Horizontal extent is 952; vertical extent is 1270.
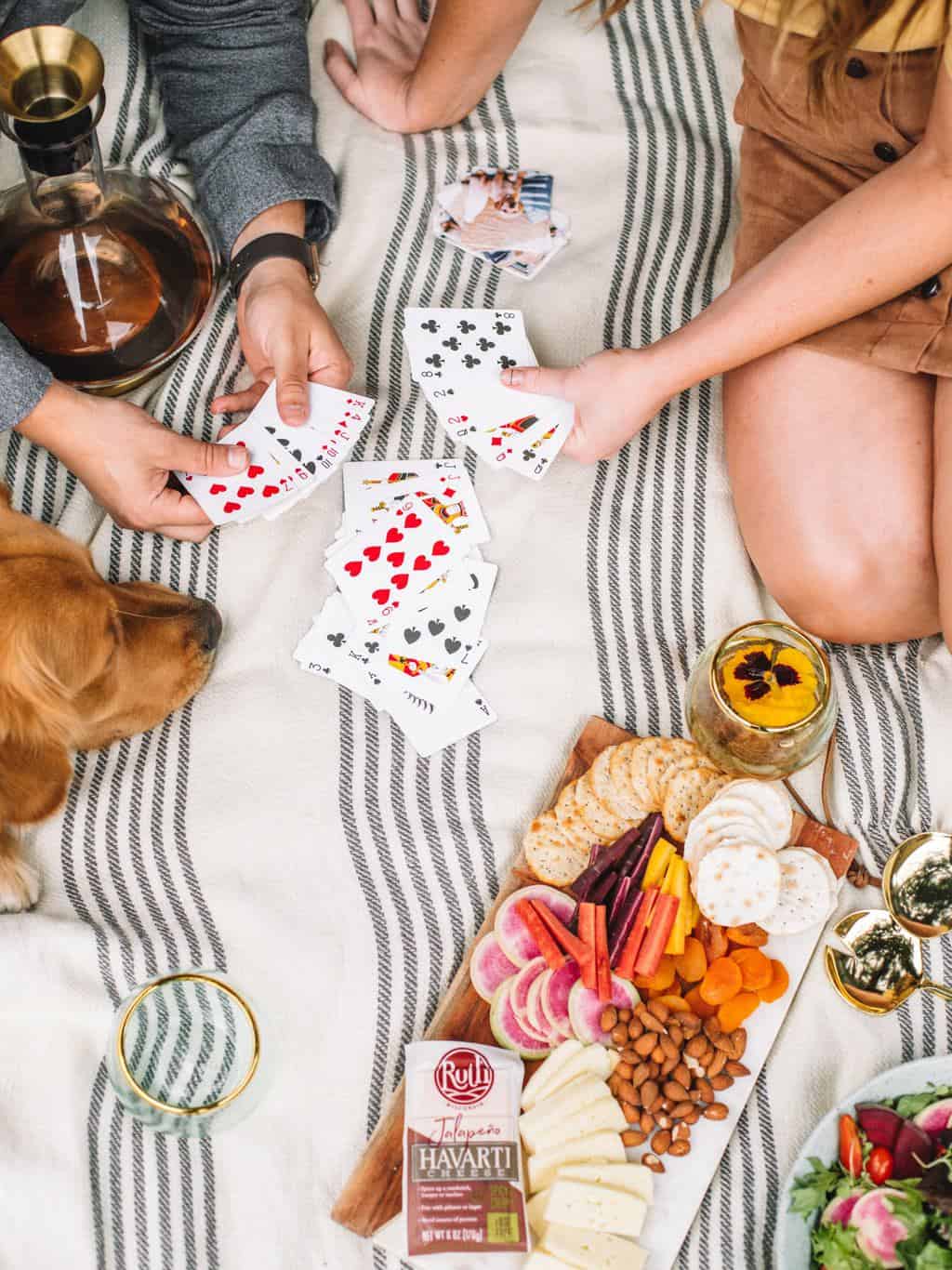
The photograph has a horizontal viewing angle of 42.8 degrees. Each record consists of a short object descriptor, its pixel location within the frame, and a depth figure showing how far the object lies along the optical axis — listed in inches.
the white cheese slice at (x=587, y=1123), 64.4
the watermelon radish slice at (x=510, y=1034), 67.5
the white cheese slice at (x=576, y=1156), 63.6
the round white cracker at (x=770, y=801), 70.3
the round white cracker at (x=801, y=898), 69.4
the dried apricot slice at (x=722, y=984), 67.9
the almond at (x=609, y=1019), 66.1
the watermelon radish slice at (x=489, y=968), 69.4
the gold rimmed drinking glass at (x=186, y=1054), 63.9
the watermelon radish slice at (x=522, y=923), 69.5
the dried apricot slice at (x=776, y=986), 68.4
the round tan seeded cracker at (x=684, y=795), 71.7
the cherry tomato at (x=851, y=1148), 63.4
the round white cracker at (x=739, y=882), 66.9
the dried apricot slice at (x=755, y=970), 68.1
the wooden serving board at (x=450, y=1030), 65.0
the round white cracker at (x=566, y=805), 73.1
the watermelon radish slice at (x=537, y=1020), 67.2
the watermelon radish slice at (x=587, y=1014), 66.7
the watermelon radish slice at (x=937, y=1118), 64.4
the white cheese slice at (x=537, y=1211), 62.9
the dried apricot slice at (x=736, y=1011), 67.8
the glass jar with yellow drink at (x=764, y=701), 67.7
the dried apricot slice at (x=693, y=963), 69.1
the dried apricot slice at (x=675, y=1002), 68.4
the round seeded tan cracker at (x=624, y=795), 72.2
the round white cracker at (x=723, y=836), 68.0
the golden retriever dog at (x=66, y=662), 63.2
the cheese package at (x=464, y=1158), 61.9
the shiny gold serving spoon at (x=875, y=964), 71.2
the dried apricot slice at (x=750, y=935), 69.3
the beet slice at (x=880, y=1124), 64.1
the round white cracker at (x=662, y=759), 72.4
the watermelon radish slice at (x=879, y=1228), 60.3
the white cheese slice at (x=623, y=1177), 62.7
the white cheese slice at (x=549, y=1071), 66.2
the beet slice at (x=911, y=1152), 63.4
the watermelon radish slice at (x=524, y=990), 67.3
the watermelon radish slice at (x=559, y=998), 67.0
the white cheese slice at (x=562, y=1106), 64.8
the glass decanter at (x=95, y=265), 77.7
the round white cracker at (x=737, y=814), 68.9
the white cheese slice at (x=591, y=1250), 60.8
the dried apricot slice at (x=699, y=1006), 69.2
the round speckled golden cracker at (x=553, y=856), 72.5
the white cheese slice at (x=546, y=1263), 60.8
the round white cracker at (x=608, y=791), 72.2
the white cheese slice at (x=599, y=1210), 61.5
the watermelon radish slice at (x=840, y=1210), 61.9
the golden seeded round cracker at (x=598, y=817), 72.5
